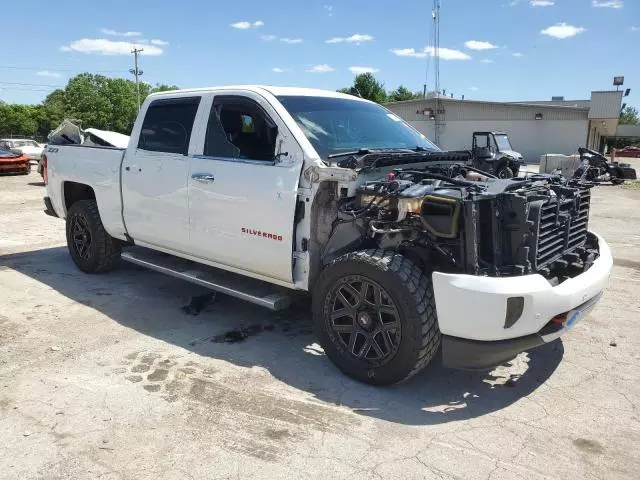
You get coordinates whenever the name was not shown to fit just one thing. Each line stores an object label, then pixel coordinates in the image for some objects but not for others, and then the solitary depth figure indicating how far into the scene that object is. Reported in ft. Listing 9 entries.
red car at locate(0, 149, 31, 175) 69.62
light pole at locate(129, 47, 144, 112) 193.36
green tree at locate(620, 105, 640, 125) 333.21
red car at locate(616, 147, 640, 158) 225.15
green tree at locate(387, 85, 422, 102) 273.13
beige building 122.62
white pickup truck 10.82
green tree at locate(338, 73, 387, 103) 201.46
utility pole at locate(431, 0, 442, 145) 135.70
